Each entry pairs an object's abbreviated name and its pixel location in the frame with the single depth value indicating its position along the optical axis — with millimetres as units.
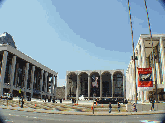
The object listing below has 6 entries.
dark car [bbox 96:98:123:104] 50594
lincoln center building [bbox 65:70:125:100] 125438
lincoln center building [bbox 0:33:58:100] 76812
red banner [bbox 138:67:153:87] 39697
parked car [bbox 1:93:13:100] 54731
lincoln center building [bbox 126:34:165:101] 62194
